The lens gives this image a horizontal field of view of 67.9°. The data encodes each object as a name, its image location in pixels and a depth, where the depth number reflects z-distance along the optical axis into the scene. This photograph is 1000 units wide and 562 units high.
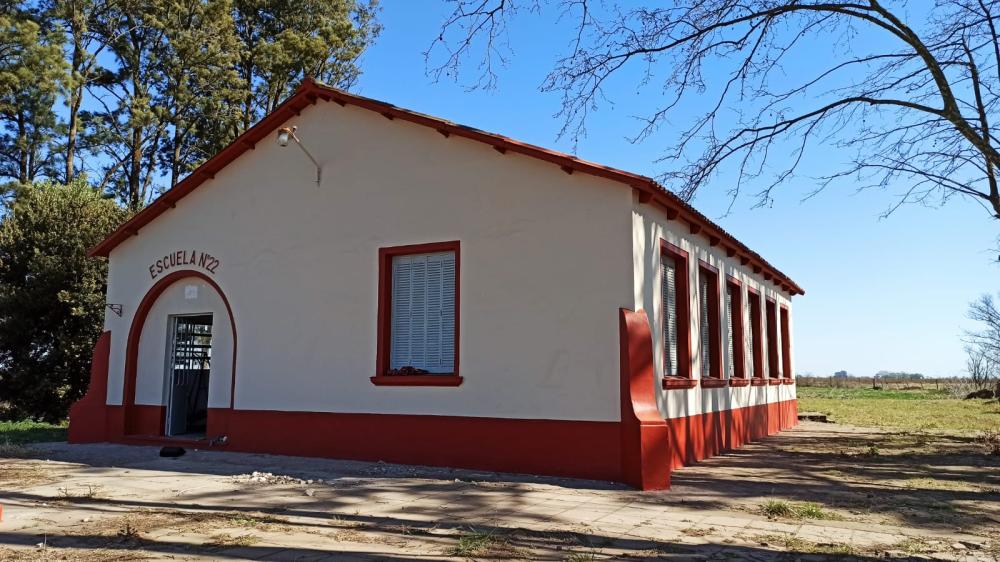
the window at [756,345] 16.58
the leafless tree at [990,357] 45.97
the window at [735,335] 14.48
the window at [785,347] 20.28
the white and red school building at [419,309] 9.38
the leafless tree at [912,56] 9.65
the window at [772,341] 18.45
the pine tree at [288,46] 27.38
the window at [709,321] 12.52
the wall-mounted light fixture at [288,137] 11.15
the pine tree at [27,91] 23.58
